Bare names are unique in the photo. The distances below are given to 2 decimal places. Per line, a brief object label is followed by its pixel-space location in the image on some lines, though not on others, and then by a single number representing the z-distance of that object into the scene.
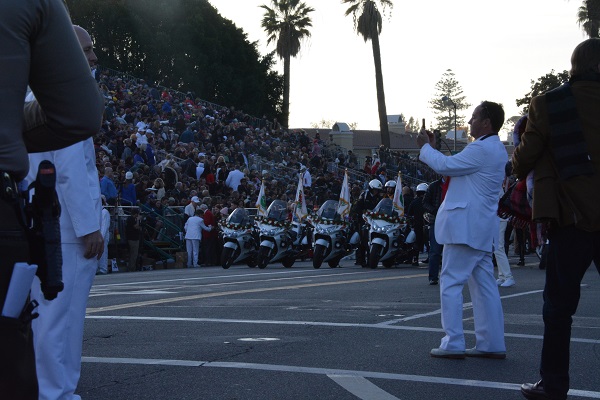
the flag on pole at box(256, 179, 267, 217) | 26.15
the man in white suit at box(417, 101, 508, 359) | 7.84
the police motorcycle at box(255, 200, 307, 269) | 23.89
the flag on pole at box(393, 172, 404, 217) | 23.81
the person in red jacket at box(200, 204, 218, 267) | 26.91
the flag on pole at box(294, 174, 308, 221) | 26.19
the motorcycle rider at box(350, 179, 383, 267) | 24.18
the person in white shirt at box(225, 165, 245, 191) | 30.86
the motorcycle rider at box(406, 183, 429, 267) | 23.50
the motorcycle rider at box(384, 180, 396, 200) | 25.34
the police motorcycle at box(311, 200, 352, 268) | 23.48
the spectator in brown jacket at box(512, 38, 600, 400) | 5.68
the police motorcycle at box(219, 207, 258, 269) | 24.30
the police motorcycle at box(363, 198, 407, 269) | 22.92
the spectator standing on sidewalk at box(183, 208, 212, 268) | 26.22
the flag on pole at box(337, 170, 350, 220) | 24.97
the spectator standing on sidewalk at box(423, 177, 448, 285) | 16.17
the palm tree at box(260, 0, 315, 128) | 71.44
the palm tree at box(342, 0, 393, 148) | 58.69
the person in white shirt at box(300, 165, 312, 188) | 36.34
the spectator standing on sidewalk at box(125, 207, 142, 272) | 23.50
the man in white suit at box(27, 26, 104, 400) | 5.11
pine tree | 149.00
